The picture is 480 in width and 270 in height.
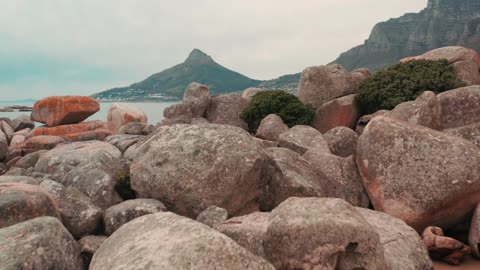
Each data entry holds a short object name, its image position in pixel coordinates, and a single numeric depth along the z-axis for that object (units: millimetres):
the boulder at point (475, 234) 8914
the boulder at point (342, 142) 14383
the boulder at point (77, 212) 8625
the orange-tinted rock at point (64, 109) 28047
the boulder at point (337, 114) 20688
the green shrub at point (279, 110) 20531
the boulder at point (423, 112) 13086
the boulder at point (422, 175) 9523
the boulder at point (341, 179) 11088
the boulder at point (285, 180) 9977
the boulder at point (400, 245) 7078
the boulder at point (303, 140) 13815
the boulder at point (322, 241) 5586
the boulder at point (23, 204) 7520
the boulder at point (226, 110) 22167
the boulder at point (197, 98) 21875
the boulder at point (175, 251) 4367
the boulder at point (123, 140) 16575
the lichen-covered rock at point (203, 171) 9586
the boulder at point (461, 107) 13031
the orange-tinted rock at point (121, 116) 27562
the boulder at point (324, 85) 22219
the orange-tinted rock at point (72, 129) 27022
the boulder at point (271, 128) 17438
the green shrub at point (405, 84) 19781
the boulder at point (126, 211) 8727
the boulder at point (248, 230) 6645
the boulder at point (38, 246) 5902
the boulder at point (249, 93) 23795
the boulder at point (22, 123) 38159
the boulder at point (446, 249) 8781
